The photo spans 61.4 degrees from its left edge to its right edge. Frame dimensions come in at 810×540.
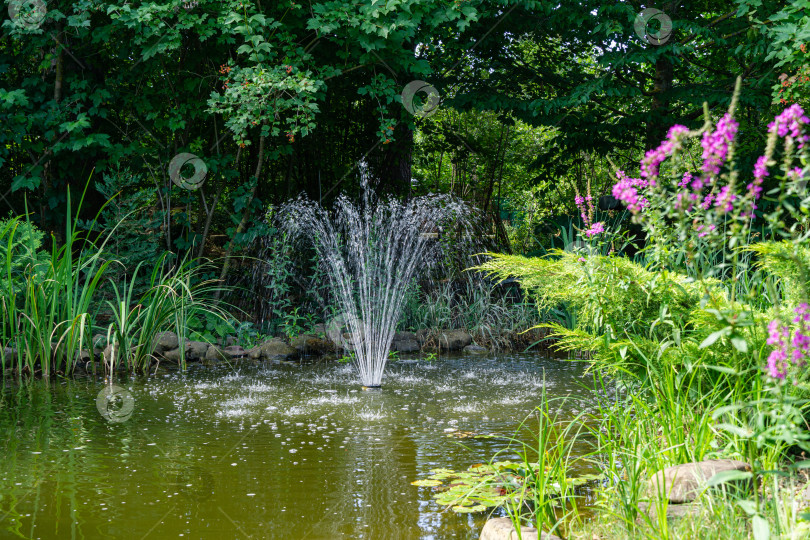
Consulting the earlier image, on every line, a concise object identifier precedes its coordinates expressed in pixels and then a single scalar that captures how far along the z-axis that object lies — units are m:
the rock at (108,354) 5.09
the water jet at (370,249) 6.82
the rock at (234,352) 6.11
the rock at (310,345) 6.42
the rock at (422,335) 6.88
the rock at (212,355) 5.95
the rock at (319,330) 6.70
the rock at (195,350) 5.92
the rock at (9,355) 5.02
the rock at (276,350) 6.23
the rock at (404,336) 6.86
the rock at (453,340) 6.78
